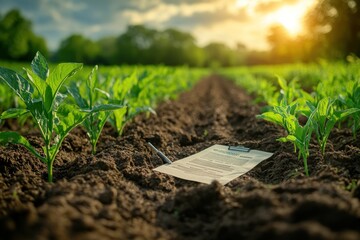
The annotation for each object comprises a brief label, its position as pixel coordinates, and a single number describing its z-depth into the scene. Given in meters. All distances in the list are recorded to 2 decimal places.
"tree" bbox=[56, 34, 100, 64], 57.20
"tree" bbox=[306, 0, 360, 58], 25.48
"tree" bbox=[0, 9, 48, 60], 46.73
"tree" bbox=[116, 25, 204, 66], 61.69
